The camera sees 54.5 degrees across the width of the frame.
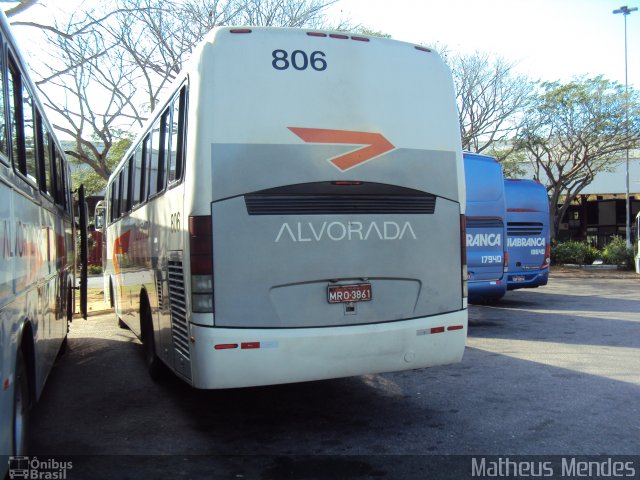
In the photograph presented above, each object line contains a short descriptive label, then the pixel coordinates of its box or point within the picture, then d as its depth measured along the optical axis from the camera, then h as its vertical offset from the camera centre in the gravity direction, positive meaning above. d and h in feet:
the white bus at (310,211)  15.96 +0.81
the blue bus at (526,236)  49.85 -0.02
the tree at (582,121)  90.17 +16.79
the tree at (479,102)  88.33 +19.52
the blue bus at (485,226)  41.11 +0.73
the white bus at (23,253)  11.96 -0.17
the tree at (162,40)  61.31 +20.42
